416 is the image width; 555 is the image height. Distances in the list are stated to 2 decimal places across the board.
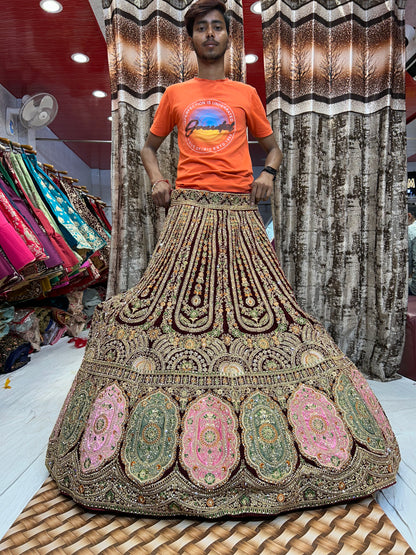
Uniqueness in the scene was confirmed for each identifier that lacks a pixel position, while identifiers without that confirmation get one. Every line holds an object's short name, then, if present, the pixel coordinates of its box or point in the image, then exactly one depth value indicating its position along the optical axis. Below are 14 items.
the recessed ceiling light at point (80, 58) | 3.03
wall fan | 3.33
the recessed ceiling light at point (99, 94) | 3.70
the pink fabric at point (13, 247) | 1.82
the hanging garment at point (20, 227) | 1.99
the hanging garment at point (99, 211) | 3.70
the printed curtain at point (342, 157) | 2.00
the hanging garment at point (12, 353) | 2.29
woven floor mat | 0.84
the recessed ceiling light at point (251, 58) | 2.95
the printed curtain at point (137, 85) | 1.92
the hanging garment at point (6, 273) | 1.76
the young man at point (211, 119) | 1.40
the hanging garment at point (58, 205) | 2.51
